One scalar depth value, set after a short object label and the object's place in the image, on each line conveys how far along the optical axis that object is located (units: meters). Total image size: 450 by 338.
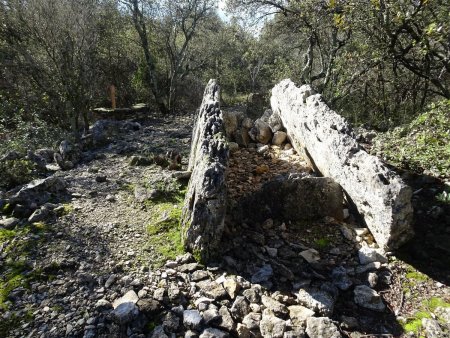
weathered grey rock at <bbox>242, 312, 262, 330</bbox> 2.62
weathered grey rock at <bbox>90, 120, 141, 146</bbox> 8.77
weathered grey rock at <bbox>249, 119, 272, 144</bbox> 6.11
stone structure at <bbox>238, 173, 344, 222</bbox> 3.89
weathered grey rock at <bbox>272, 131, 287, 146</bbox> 5.99
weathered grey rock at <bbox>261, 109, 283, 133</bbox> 6.21
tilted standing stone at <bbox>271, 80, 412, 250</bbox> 3.15
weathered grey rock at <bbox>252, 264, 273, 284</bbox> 3.13
